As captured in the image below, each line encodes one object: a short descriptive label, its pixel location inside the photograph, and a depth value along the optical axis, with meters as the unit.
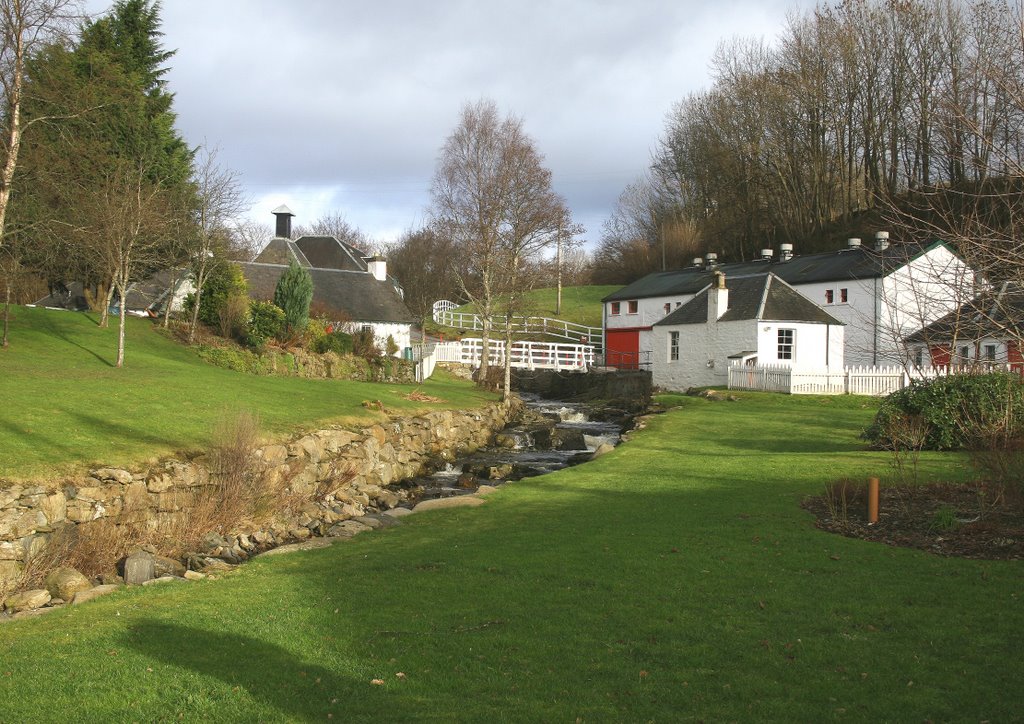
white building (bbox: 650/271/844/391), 36.34
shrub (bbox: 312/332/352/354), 32.25
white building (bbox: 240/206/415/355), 39.00
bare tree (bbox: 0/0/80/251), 17.22
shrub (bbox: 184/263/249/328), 31.47
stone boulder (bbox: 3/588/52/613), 8.62
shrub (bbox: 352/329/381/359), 33.97
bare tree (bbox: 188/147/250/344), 30.50
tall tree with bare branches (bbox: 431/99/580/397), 36.75
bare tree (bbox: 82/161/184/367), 22.88
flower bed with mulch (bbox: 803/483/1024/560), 8.94
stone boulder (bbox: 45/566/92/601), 9.12
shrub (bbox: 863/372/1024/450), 14.59
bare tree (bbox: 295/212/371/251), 86.81
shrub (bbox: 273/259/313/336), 31.00
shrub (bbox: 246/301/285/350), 29.95
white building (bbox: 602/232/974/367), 40.53
